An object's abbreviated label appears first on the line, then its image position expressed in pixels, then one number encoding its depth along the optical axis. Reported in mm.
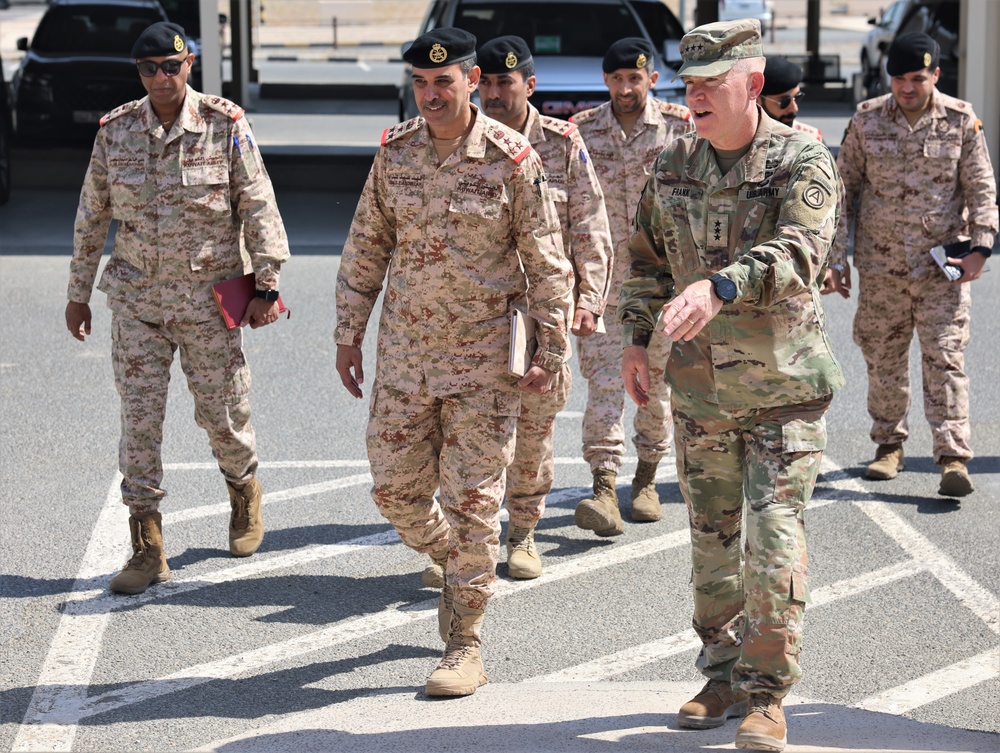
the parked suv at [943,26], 19281
